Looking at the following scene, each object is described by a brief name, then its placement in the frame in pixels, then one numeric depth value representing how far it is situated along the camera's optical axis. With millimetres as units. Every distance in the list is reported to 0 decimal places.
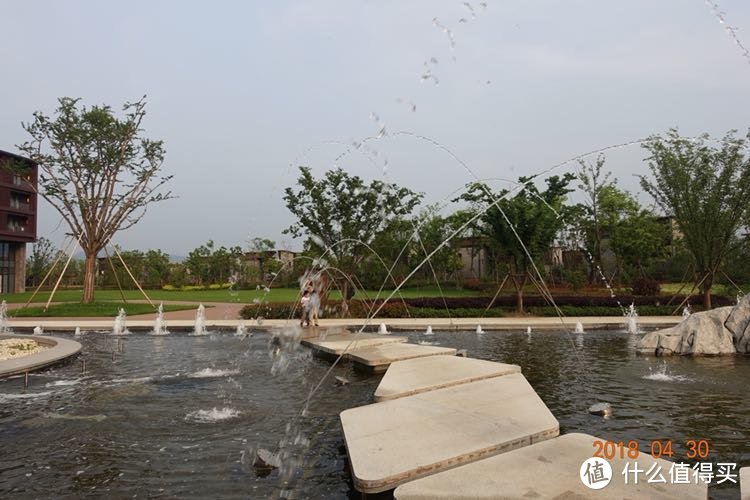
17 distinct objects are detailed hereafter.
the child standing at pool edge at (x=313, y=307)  18855
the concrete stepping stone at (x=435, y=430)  4609
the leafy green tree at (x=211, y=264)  65062
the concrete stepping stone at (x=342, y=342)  12719
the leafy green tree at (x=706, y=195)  25375
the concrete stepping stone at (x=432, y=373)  7742
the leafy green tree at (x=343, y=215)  24969
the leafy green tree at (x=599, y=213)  41219
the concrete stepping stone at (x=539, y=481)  3914
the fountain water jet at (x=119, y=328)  19619
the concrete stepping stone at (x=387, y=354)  10906
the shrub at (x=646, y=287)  30359
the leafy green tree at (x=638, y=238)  38406
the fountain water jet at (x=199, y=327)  19456
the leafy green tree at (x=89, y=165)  29516
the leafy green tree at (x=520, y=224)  26422
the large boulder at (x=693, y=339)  13305
